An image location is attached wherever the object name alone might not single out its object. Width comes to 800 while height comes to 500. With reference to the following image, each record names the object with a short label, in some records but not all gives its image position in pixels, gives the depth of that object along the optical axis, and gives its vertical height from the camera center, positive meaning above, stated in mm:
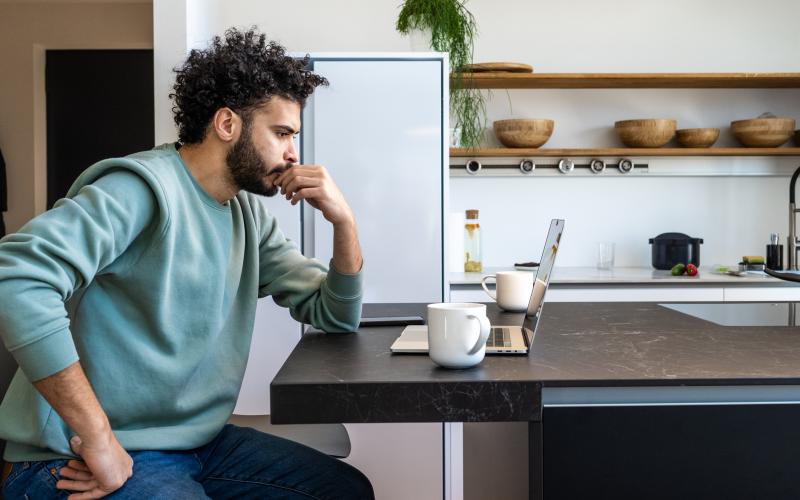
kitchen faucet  3557 +2
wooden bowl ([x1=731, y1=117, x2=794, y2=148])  3740 +517
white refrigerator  2889 +309
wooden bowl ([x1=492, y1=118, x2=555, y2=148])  3693 +508
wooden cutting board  3609 +798
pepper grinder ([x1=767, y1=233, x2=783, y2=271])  3557 -80
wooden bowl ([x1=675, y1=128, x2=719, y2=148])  3752 +493
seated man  1166 -107
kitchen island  1064 -239
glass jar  3705 -23
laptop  1293 -176
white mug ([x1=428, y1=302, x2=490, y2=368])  1122 -141
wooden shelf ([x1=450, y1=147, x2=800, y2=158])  3717 +415
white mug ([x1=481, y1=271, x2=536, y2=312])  1775 -116
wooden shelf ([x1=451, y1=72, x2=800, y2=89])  3652 +762
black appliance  3678 -55
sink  1632 -169
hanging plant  3143 +829
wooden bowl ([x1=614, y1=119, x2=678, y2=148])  3705 +511
